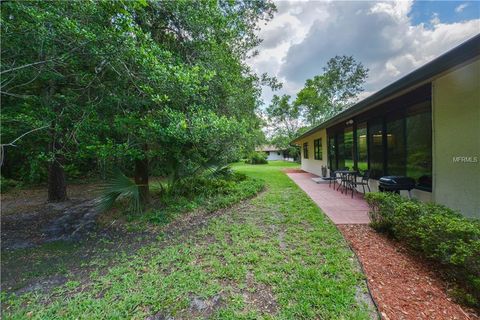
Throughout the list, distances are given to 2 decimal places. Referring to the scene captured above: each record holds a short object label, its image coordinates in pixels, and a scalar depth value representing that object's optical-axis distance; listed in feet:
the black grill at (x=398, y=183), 14.57
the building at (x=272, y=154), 159.73
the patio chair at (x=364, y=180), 21.89
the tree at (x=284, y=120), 105.70
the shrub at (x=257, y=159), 93.92
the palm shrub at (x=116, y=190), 14.26
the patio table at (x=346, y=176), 23.79
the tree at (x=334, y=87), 78.18
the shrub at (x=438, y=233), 6.98
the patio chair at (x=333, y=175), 28.18
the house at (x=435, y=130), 10.74
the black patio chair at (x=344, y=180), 24.66
